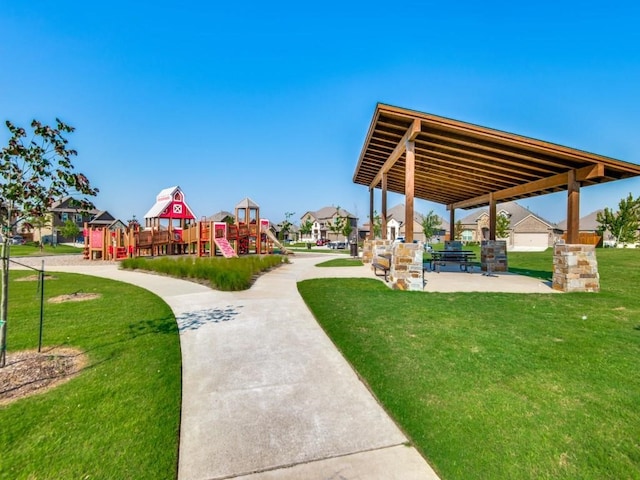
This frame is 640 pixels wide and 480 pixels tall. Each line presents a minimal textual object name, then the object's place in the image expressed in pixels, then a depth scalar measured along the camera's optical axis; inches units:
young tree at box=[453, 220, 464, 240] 2139.5
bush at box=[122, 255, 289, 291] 381.1
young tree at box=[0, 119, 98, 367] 159.8
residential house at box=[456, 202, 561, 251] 1855.3
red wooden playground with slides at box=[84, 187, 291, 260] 815.1
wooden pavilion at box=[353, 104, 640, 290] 341.4
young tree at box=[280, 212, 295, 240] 2592.0
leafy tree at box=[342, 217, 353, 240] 2183.8
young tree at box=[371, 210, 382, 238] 2349.7
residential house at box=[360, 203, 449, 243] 2503.2
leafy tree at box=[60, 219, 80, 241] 1621.3
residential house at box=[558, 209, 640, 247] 2191.3
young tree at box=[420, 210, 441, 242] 2228.1
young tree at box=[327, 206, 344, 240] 2288.1
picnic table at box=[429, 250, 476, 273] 552.7
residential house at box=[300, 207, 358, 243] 2790.4
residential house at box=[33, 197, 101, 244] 1963.6
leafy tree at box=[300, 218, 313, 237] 2770.7
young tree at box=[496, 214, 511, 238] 1759.4
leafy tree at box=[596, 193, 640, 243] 1357.0
